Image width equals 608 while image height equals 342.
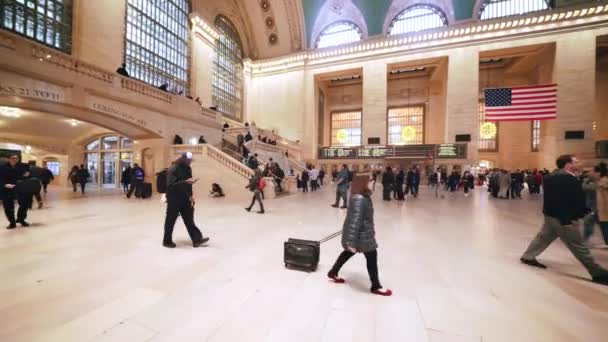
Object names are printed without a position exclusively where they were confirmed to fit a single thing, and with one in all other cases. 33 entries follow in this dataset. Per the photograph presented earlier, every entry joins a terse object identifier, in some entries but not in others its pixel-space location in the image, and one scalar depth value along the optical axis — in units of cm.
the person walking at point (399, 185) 1031
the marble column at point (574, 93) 1808
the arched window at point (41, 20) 1111
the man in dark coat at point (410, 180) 1211
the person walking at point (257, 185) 678
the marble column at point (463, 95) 2064
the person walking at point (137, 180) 1039
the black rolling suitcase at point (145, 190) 1041
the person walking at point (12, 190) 466
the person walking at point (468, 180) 1329
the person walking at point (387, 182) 1004
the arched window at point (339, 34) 2564
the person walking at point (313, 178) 1471
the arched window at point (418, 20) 2269
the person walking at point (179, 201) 378
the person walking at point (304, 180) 1378
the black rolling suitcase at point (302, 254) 293
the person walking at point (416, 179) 1168
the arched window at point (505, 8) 2025
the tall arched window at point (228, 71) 2388
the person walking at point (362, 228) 238
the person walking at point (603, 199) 374
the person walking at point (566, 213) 281
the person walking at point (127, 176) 1156
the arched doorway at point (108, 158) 1488
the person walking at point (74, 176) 1222
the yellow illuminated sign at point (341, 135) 2368
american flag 1507
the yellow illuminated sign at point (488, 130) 1838
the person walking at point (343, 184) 793
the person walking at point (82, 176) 1188
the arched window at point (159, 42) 1627
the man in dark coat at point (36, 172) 679
